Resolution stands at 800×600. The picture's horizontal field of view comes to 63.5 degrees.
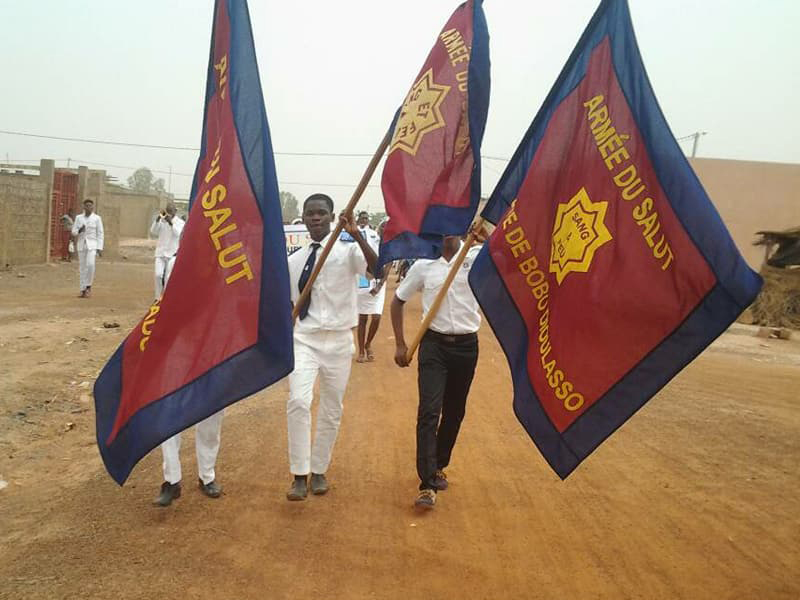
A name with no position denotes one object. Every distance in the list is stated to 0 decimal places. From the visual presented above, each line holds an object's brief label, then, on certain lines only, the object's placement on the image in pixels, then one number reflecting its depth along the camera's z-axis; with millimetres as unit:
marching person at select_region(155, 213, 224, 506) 4145
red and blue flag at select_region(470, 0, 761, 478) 2939
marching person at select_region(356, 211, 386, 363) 8805
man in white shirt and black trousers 4445
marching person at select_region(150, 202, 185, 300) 8690
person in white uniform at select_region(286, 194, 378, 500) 4426
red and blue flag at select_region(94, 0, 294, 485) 3172
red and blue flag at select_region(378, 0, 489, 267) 3996
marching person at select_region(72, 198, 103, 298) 13102
